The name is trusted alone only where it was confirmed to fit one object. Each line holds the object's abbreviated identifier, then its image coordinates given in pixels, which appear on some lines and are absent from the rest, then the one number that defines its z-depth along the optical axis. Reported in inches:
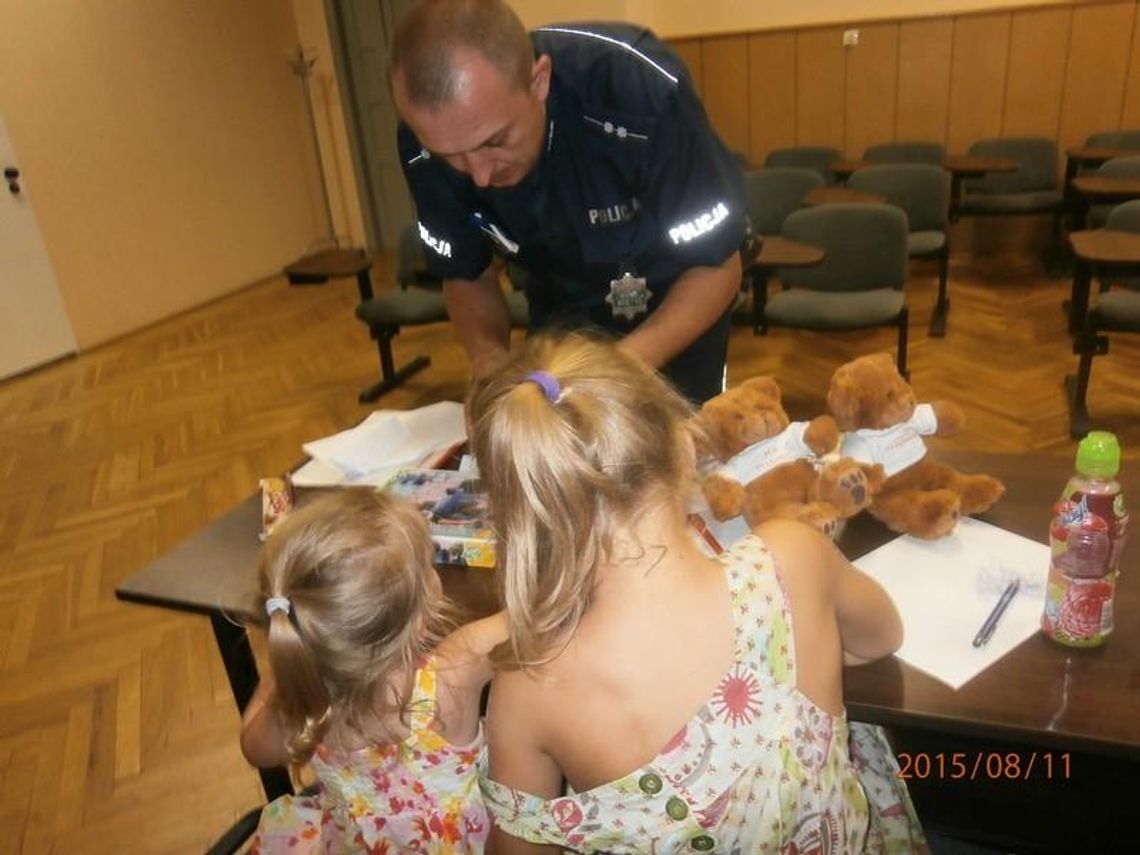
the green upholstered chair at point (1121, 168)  175.9
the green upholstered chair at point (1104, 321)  121.6
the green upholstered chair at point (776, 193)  185.6
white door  192.7
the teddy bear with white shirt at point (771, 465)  50.6
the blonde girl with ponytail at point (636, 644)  34.0
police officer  63.2
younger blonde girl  42.5
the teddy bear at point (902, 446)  50.3
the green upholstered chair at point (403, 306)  161.2
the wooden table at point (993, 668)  37.9
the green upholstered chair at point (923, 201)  176.4
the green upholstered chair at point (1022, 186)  203.9
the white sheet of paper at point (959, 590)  42.2
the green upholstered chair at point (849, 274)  139.5
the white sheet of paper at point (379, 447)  65.6
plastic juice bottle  39.5
